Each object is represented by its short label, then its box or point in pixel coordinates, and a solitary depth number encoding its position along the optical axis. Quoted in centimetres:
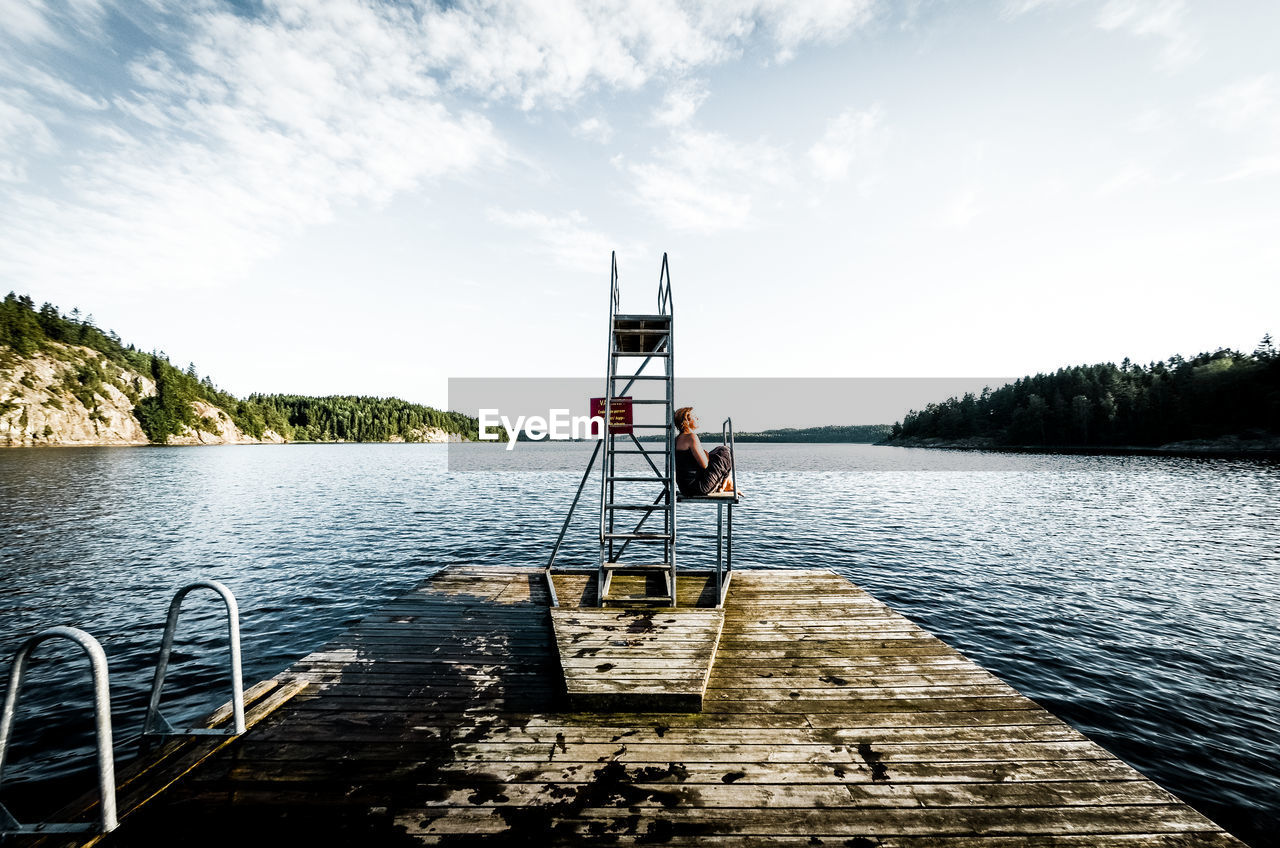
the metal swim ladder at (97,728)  332
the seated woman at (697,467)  830
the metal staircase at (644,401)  813
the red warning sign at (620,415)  891
